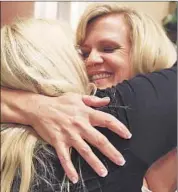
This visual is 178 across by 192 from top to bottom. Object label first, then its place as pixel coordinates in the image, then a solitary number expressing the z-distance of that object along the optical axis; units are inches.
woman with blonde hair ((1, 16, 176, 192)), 20.4
